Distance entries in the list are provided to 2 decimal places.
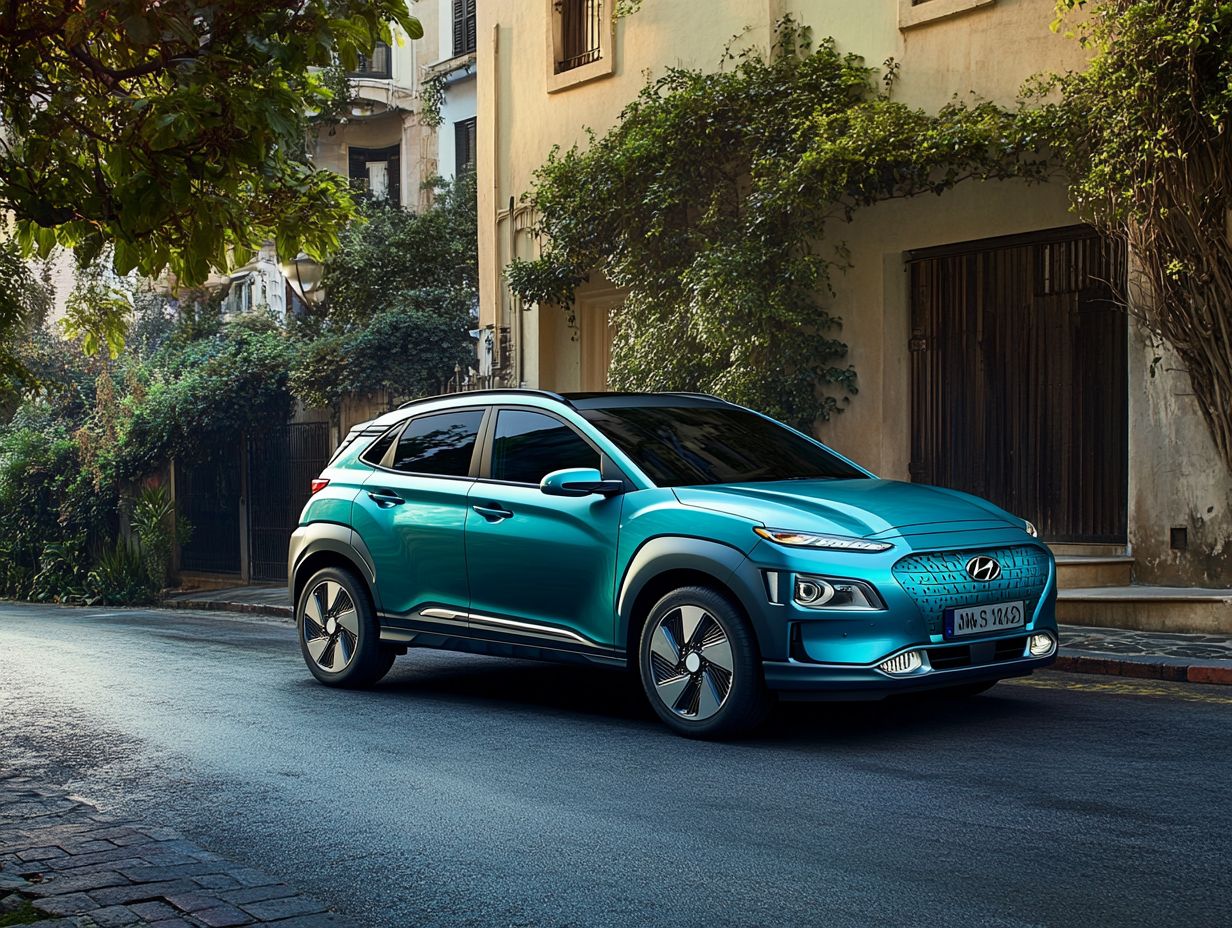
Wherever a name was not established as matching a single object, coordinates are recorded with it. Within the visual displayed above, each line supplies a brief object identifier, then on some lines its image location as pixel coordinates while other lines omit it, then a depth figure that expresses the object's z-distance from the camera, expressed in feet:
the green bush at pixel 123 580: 78.84
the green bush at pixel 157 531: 80.33
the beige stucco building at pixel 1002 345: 43.65
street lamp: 69.10
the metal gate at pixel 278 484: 80.79
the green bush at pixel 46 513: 86.79
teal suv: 23.32
